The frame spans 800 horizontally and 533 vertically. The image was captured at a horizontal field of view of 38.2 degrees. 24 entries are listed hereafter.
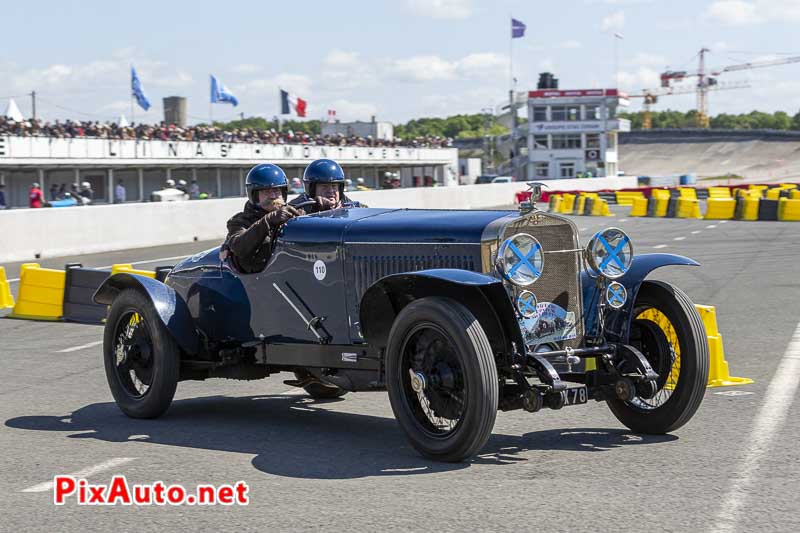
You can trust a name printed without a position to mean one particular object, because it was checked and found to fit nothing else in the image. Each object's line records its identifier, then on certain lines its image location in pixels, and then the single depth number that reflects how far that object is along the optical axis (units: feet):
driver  26.78
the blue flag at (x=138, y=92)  199.93
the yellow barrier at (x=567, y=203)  146.00
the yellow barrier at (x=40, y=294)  47.24
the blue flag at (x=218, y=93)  209.97
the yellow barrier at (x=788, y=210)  118.93
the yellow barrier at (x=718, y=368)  29.55
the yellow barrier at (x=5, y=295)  51.83
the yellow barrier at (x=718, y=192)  164.04
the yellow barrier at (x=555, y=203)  150.72
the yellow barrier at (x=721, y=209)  124.36
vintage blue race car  20.79
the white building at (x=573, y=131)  362.12
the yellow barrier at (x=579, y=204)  139.96
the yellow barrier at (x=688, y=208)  127.34
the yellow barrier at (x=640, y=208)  132.67
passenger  25.11
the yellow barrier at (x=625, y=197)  159.12
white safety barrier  80.59
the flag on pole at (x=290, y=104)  246.27
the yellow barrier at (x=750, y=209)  121.60
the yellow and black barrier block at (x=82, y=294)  45.68
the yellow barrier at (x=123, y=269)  45.92
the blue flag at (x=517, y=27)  331.57
